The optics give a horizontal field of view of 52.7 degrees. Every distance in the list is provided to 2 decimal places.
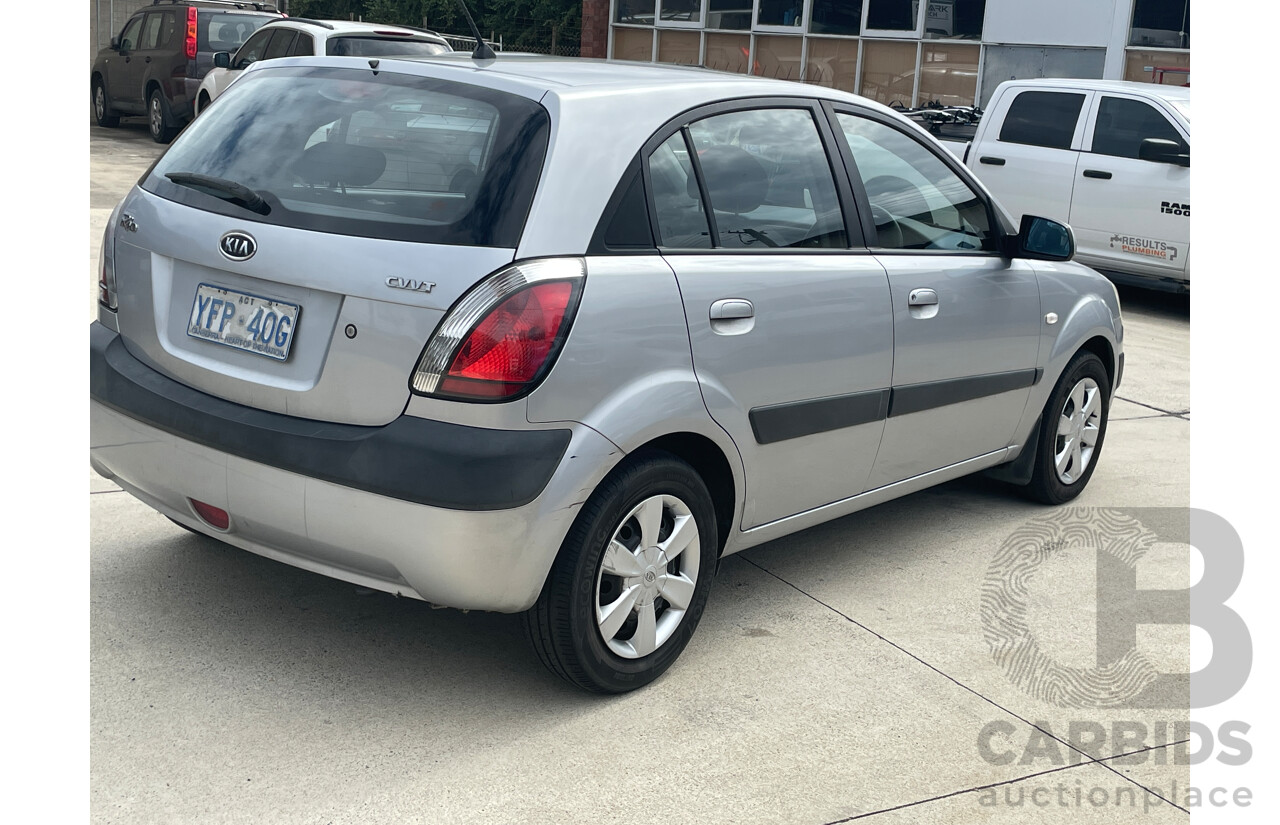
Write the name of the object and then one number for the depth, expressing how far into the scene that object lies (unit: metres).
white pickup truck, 9.89
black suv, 16.91
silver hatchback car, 3.01
